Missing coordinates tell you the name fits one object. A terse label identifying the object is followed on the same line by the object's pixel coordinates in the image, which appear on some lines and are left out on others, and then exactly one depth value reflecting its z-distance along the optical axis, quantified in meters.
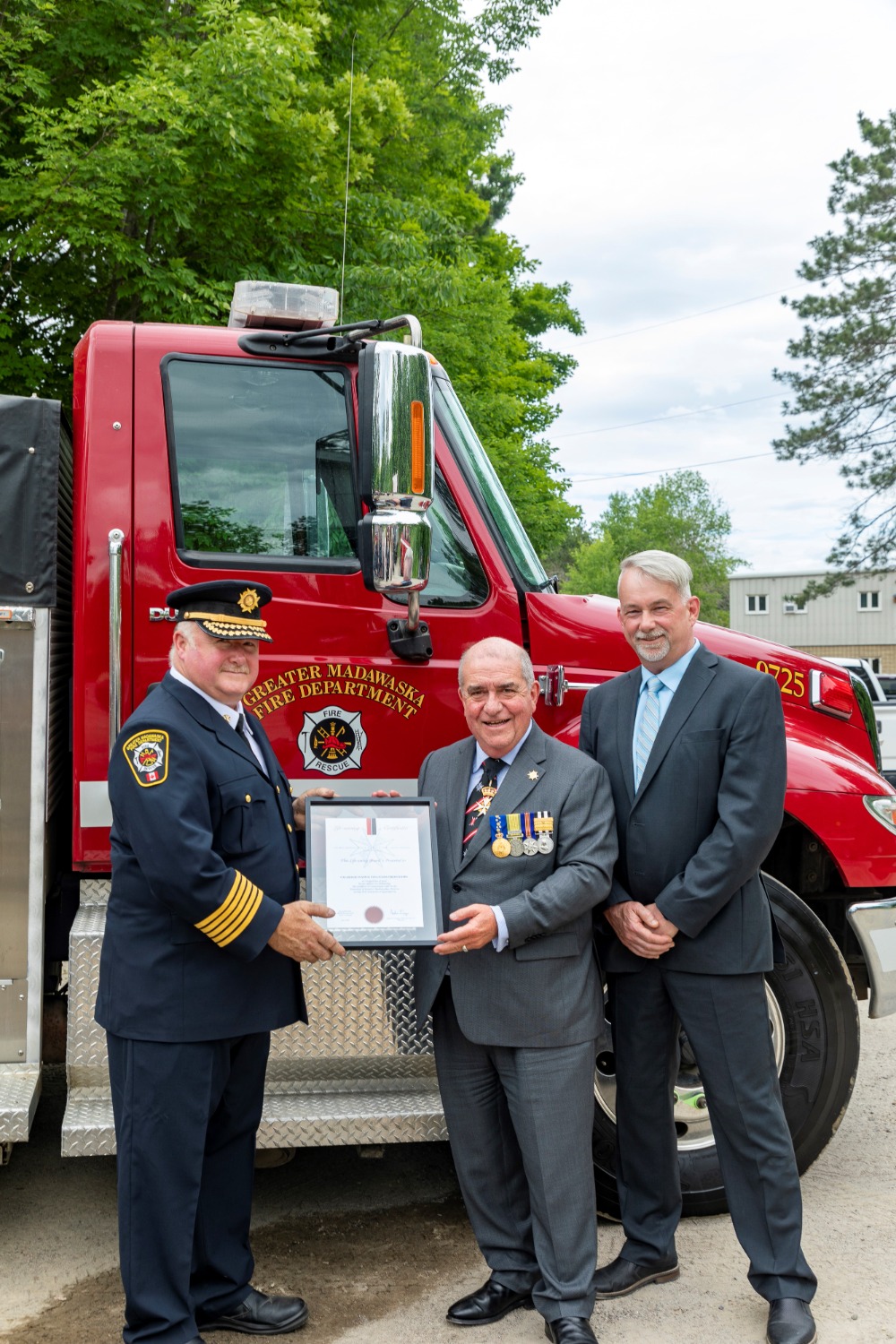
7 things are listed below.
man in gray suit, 2.93
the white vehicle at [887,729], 13.20
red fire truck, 3.34
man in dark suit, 3.01
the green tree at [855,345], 27.42
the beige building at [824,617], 54.03
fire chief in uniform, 2.73
